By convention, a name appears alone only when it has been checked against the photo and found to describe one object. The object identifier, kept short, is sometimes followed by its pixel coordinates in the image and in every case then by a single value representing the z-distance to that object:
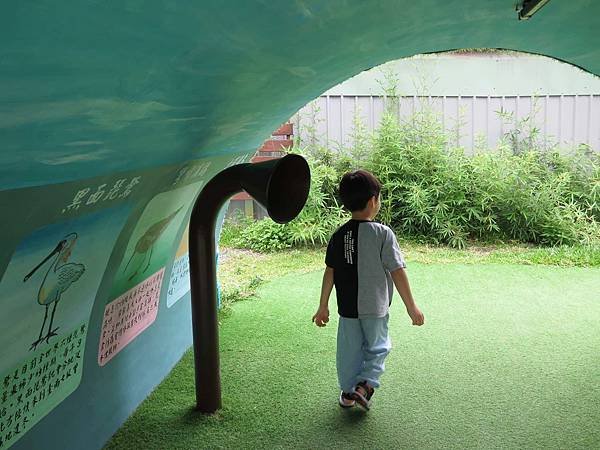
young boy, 3.20
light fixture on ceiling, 2.42
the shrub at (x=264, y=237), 7.77
